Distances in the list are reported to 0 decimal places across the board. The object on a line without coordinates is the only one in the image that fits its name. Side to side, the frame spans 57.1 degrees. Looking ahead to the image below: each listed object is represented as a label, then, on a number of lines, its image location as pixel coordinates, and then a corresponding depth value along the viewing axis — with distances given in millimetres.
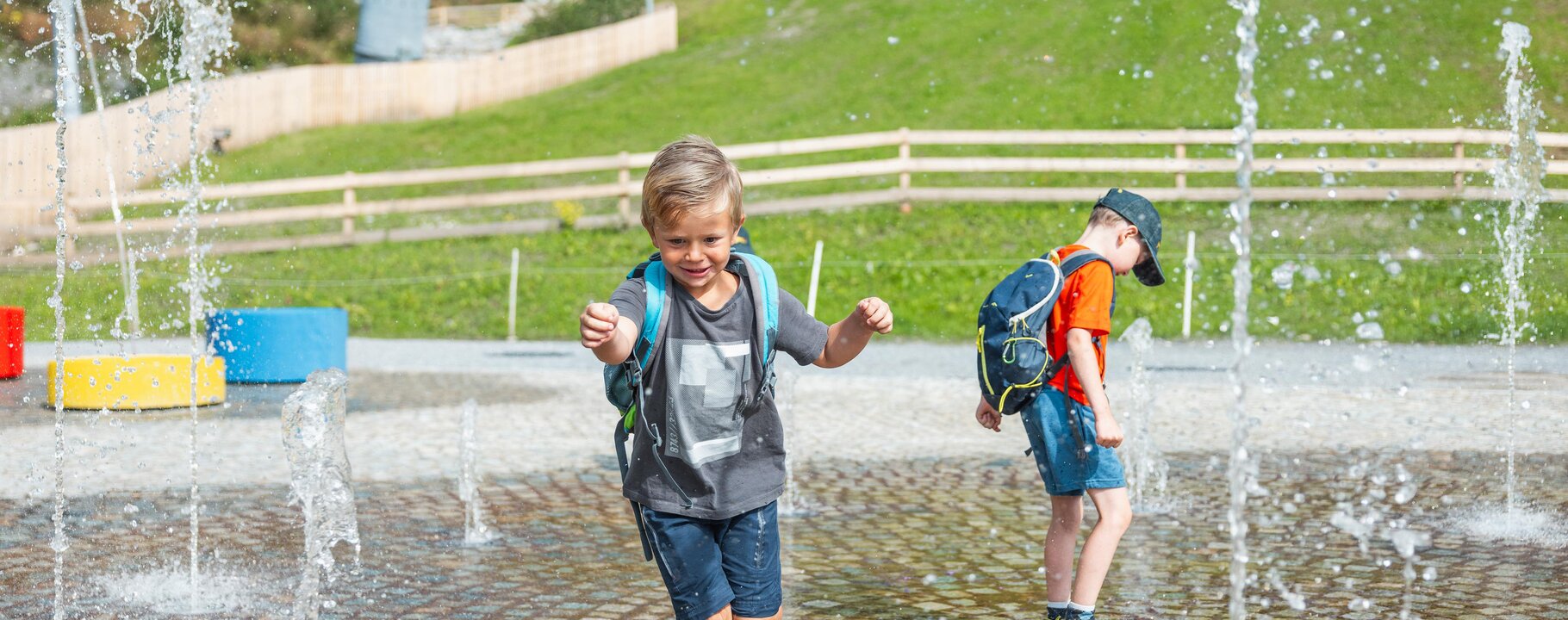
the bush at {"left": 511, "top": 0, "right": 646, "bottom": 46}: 39062
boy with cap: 3762
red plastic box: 11055
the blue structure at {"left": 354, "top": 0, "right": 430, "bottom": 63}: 31719
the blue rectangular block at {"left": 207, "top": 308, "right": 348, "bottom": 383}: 10953
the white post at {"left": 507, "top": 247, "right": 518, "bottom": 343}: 15844
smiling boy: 2871
